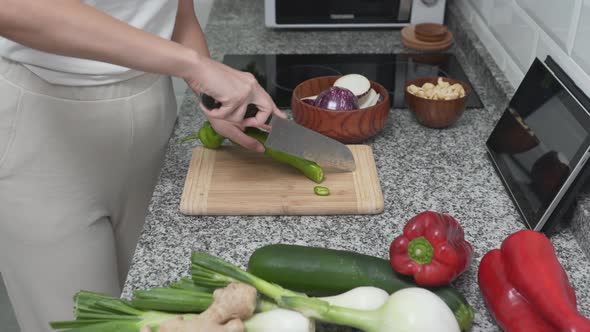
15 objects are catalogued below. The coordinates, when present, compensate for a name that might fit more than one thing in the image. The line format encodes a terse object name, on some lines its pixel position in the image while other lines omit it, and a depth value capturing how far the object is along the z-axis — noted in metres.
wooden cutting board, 1.02
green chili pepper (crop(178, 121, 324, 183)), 1.07
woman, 0.94
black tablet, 0.92
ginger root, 0.69
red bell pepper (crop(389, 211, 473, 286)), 0.80
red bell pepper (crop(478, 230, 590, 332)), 0.71
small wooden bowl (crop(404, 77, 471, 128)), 1.21
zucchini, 0.81
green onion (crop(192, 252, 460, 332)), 0.71
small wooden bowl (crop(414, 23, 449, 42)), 1.65
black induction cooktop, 1.49
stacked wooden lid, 1.65
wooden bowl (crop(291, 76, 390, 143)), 1.16
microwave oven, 1.74
